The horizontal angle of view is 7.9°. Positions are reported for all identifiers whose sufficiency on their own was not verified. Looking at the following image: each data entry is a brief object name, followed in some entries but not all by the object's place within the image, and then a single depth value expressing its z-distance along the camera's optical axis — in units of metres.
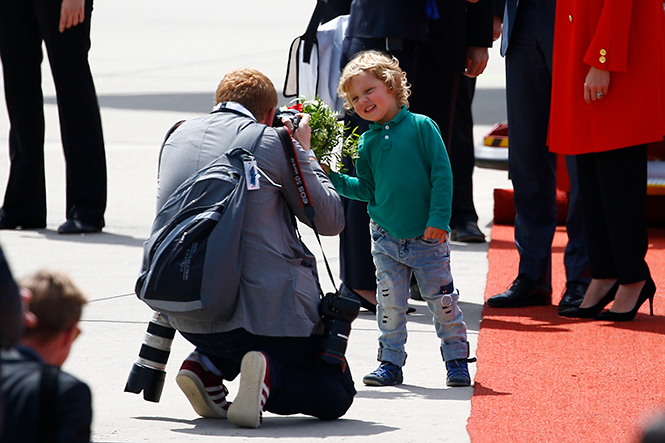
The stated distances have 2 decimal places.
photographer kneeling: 13.83
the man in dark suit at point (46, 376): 12.47
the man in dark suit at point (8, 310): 11.62
